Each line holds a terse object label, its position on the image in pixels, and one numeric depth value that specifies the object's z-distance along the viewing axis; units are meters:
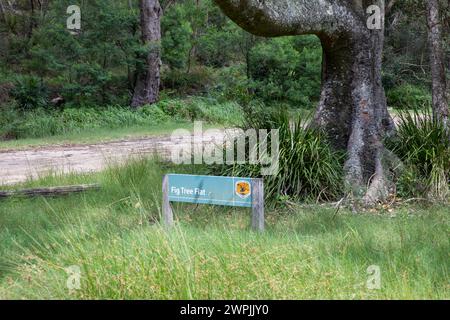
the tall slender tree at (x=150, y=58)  50.33
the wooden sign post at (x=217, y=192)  13.22
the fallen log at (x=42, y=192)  18.26
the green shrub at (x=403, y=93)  55.15
